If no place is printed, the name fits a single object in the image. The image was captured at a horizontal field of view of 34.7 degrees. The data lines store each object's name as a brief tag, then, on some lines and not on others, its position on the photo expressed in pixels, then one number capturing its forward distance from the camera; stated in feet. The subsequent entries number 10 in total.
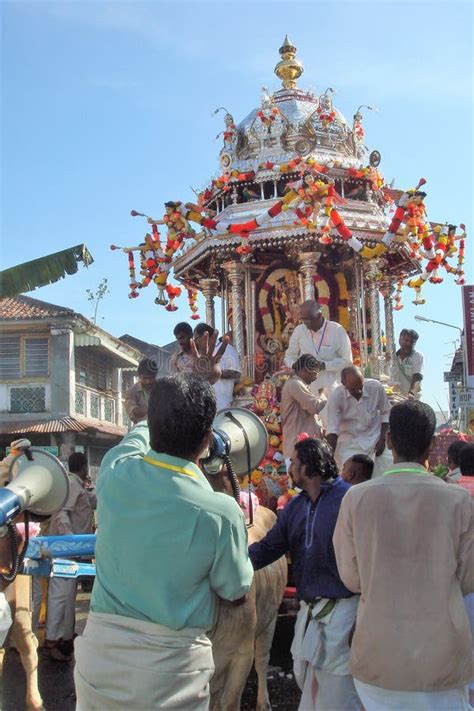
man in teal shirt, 8.80
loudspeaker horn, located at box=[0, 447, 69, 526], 13.73
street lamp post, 94.45
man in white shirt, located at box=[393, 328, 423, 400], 38.91
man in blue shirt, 12.73
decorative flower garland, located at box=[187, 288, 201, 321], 54.34
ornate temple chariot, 44.98
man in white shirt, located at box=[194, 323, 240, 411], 32.14
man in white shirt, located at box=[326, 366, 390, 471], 23.45
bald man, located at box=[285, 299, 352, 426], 28.53
